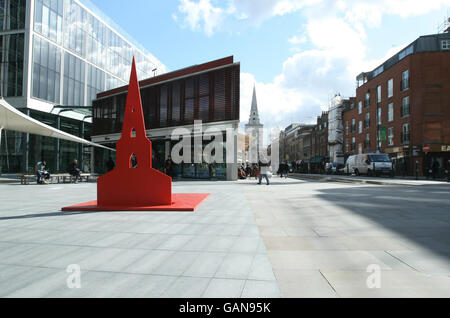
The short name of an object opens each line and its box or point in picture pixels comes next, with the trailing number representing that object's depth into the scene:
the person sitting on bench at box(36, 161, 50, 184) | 18.11
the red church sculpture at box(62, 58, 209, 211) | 7.68
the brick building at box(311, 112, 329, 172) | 59.81
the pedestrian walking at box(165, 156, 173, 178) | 20.19
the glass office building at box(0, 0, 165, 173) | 27.09
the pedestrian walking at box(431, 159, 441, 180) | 23.30
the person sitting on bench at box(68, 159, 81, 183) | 19.48
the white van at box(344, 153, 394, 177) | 24.64
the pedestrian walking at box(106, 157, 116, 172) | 22.66
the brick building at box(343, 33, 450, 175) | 28.97
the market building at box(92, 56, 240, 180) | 20.44
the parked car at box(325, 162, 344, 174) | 40.55
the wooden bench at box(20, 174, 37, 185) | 17.59
